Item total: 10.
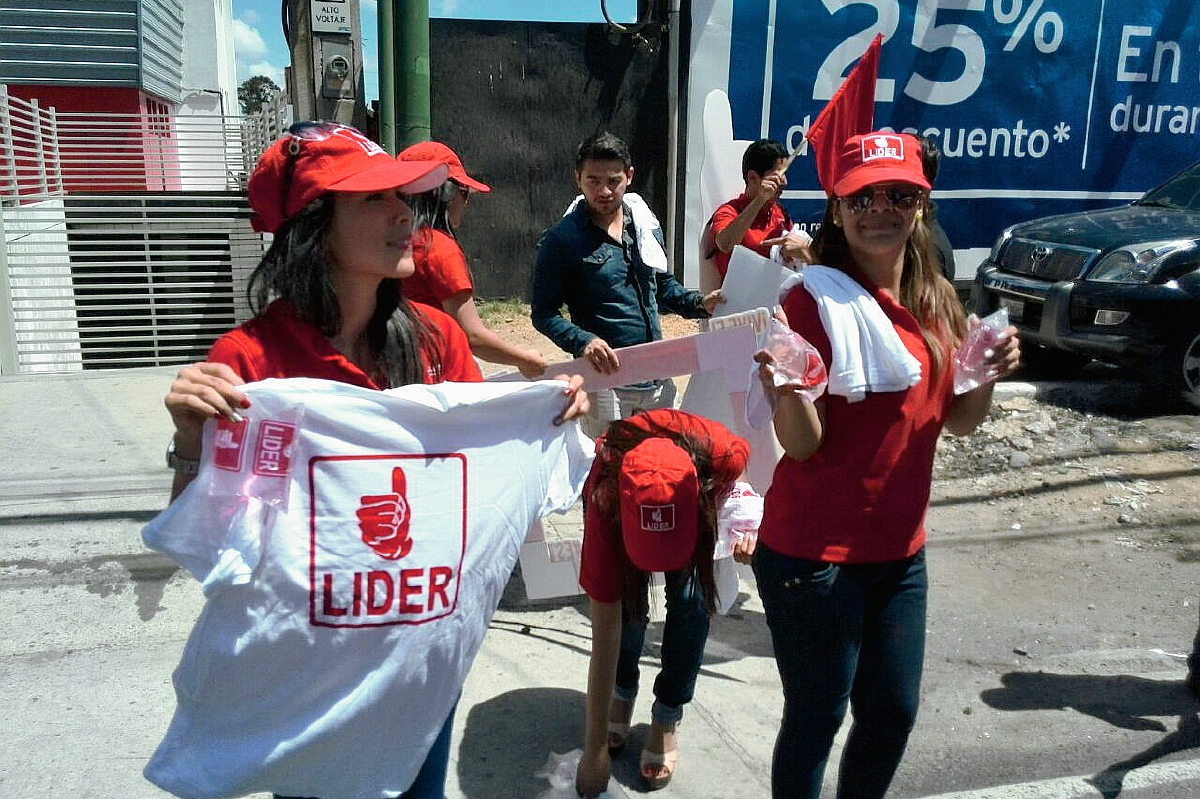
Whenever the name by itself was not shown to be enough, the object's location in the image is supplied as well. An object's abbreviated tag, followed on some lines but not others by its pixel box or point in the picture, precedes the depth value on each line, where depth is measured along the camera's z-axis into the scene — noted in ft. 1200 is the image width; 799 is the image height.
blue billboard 33.45
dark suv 22.27
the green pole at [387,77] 17.47
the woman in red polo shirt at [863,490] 7.60
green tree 255.70
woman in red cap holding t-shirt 6.13
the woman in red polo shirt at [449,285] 11.38
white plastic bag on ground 9.48
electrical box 17.81
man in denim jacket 12.82
